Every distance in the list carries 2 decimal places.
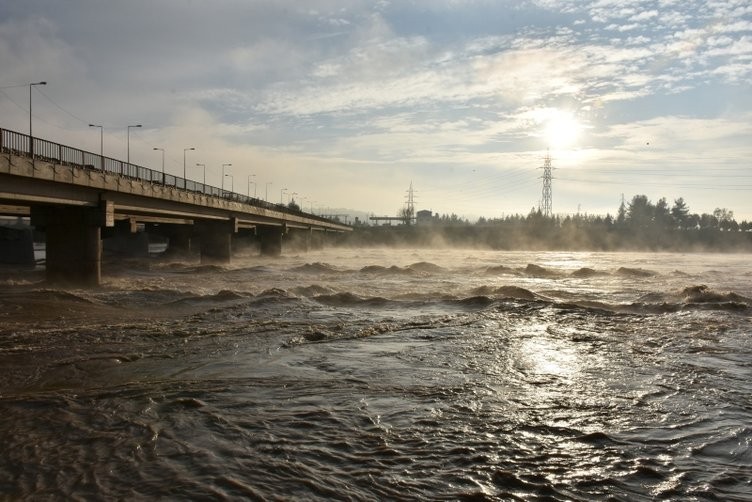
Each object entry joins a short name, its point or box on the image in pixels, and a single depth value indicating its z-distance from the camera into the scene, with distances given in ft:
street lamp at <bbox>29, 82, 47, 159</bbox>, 86.27
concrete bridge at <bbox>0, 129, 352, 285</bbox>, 87.92
